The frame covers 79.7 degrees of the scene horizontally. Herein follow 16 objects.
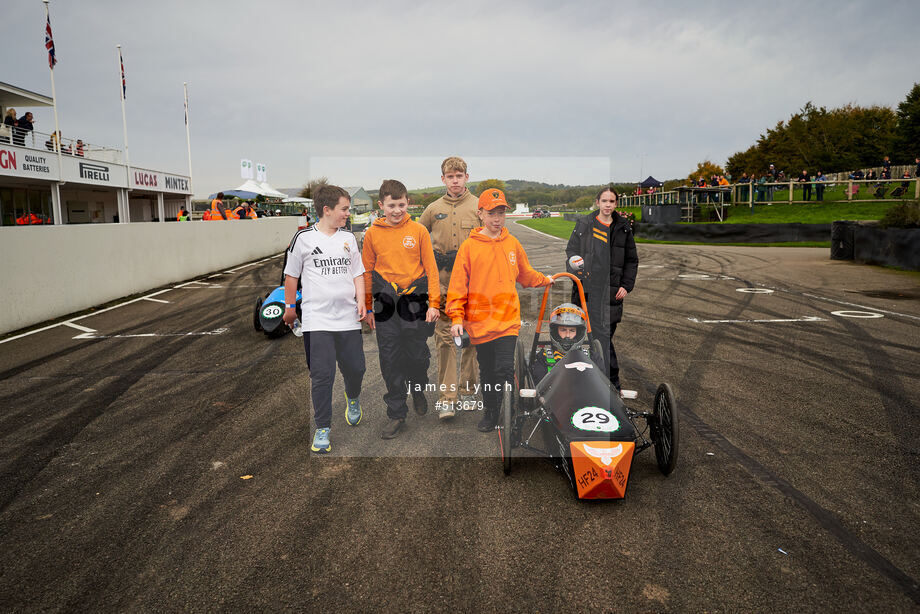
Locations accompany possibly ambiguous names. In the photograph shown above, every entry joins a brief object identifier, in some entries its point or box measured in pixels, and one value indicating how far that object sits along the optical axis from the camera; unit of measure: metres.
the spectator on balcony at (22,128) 24.28
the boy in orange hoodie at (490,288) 4.17
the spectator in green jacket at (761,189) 27.92
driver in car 4.51
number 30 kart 8.28
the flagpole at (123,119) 27.13
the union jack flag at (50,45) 20.73
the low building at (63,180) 24.62
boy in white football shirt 4.18
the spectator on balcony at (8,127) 23.73
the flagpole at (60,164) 23.05
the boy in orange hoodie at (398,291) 4.41
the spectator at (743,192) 29.86
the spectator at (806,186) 26.28
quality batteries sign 23.34
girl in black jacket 5.17
